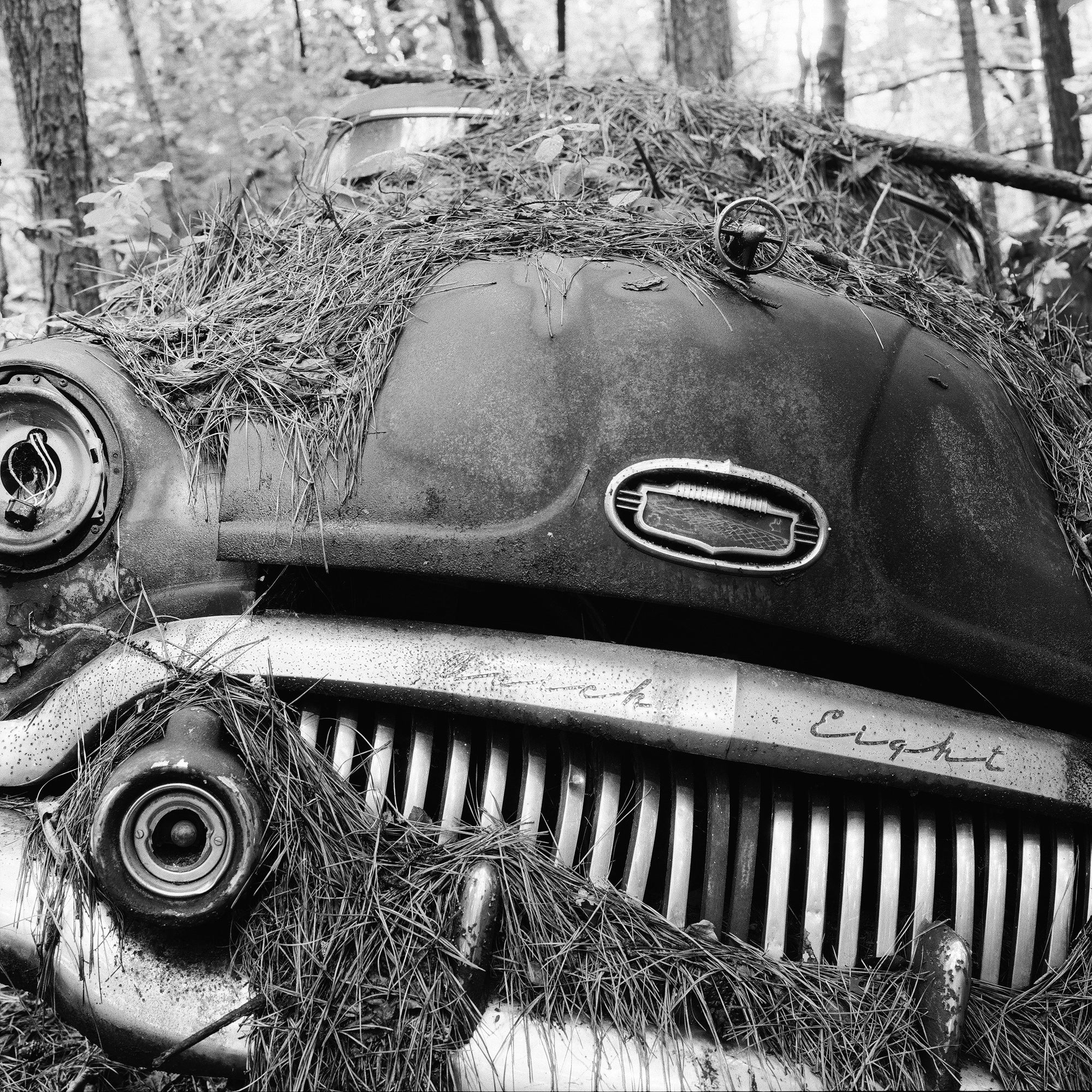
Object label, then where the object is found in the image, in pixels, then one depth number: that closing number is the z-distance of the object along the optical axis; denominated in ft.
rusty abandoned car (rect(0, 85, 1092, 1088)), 5.01
